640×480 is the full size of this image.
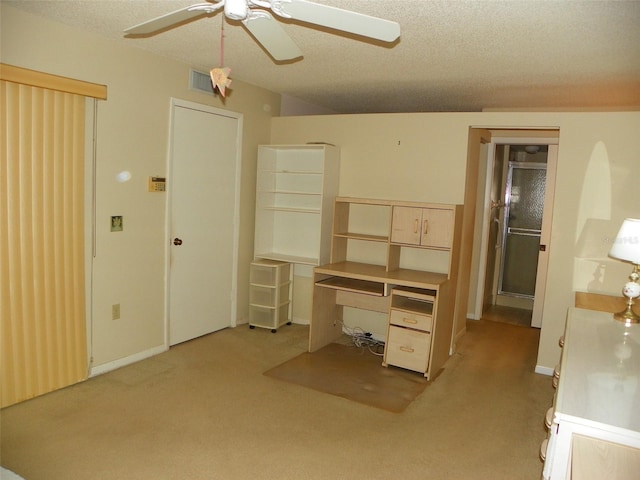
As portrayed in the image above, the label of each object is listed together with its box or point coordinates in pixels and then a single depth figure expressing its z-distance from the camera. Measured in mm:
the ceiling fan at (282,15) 1927
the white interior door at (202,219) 4172
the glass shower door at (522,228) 6285
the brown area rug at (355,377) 3527
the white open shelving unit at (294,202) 4816
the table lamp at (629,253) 2801
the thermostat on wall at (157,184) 3895
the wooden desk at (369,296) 3932
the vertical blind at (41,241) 2973
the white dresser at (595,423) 1499
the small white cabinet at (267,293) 4875
